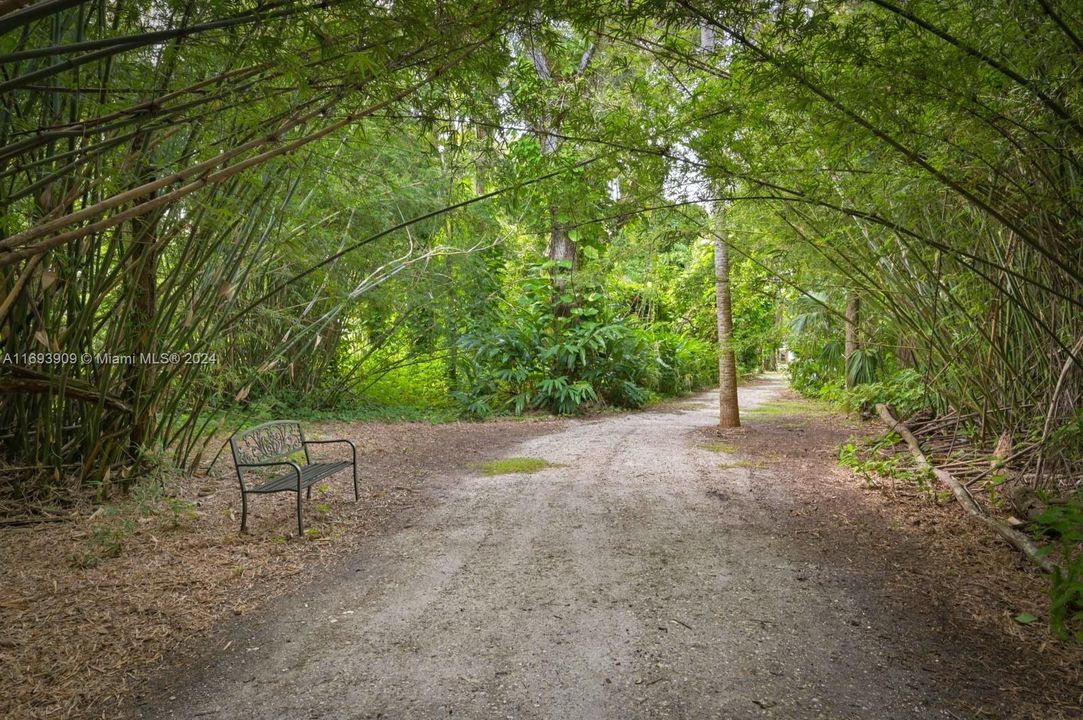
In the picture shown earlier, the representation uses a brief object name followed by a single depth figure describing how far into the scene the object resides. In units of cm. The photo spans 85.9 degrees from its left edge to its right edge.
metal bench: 313
